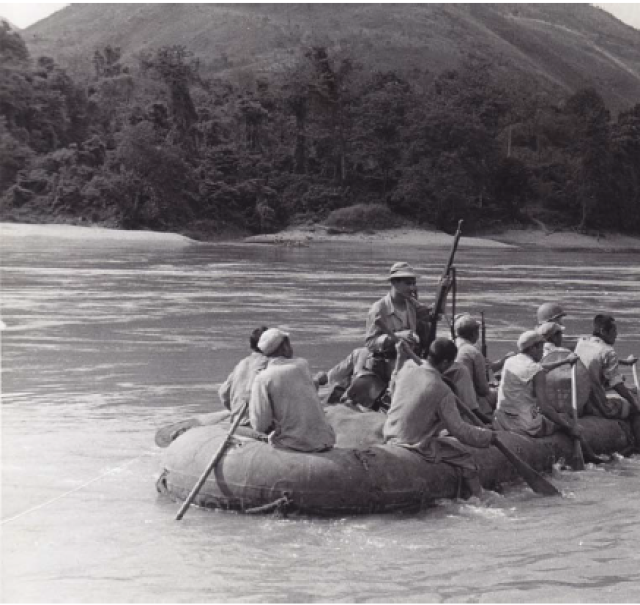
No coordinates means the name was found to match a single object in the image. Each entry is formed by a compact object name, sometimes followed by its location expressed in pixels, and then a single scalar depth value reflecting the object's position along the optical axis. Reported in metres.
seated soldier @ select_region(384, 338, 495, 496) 9.14
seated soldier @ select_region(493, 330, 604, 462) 10.50
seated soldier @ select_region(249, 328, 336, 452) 8.95
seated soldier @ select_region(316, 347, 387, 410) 10.86
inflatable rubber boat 8.96
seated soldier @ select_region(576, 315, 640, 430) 11.66
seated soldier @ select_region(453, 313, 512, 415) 10.27
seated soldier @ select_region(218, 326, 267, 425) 9.92
